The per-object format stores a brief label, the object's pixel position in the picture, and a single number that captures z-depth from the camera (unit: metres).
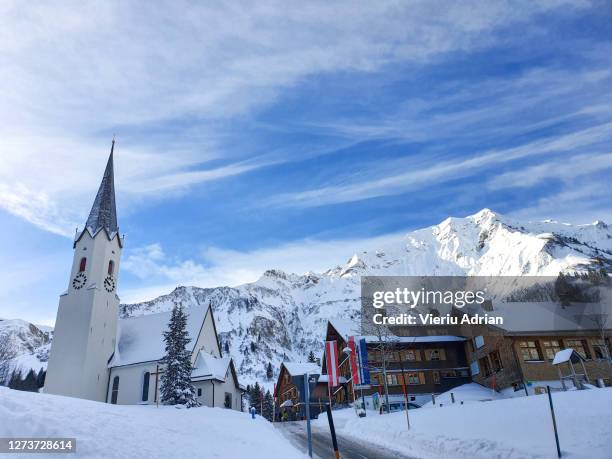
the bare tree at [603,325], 42.48
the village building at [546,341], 42.25
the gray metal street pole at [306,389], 18.92
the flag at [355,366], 44.58
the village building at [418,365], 53.56
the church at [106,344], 45.94
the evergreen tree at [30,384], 77.30
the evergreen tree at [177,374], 37.66
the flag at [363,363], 47.88
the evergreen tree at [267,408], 85.81
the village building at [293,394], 66.69
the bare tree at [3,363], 56.71
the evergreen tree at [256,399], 81.69
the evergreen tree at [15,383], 71.31
